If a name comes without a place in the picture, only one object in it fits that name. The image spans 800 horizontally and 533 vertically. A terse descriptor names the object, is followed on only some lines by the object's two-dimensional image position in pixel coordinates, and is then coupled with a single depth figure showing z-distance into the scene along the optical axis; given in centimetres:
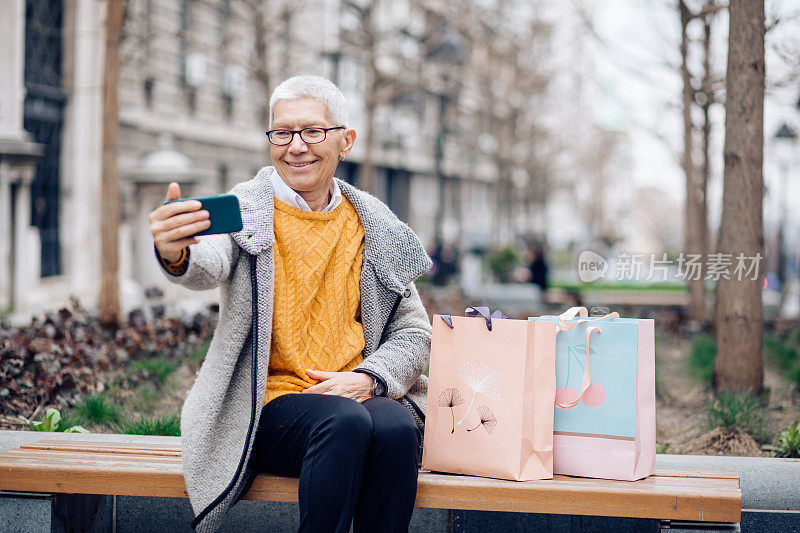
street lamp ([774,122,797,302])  2194
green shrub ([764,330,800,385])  663
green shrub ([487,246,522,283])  1680
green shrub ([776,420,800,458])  394
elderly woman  274
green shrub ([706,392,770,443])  442
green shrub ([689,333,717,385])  642
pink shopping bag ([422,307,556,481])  287
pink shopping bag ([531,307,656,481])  290
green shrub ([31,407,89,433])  404
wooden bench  281
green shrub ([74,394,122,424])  451
